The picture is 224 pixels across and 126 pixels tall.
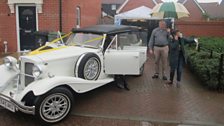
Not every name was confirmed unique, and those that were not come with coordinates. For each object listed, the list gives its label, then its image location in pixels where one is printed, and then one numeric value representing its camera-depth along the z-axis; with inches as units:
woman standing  209.1
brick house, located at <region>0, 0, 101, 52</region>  365.5
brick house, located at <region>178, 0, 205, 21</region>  1113.0
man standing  224.2
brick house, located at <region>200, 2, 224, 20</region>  1397.1
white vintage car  139.2
